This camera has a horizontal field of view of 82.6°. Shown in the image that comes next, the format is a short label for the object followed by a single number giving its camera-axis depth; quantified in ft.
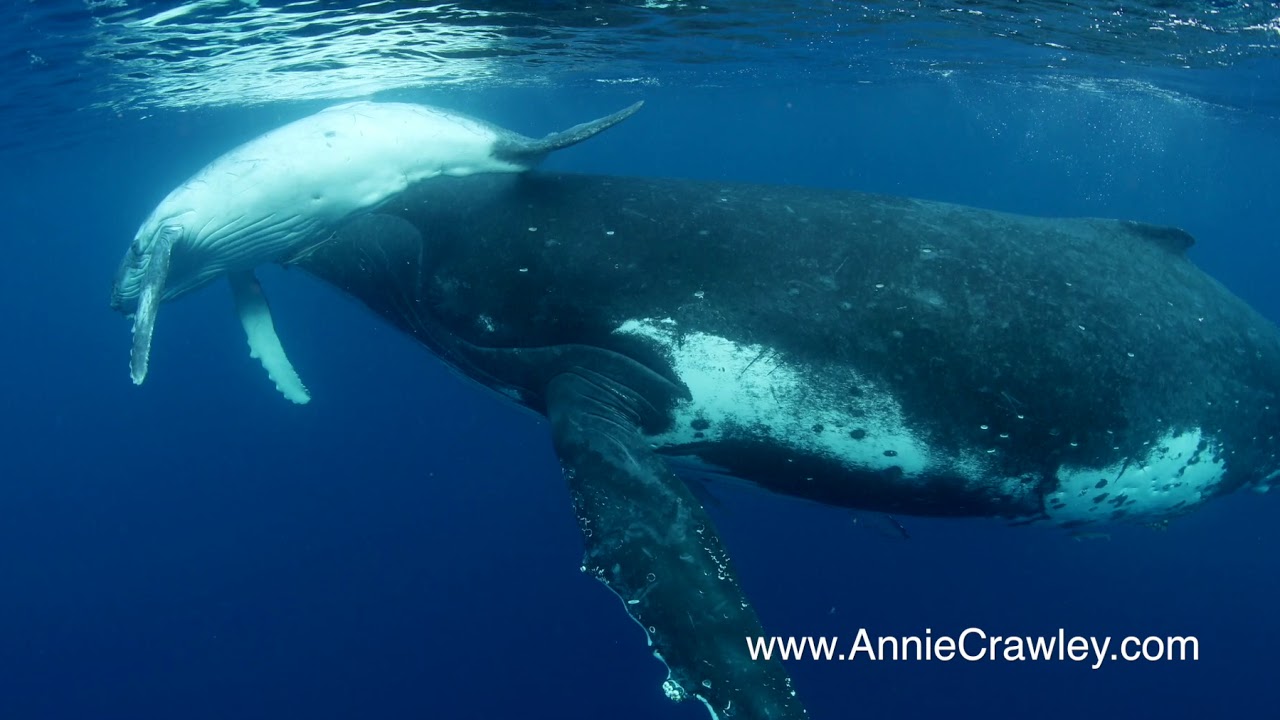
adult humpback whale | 17.48
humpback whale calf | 17.08
